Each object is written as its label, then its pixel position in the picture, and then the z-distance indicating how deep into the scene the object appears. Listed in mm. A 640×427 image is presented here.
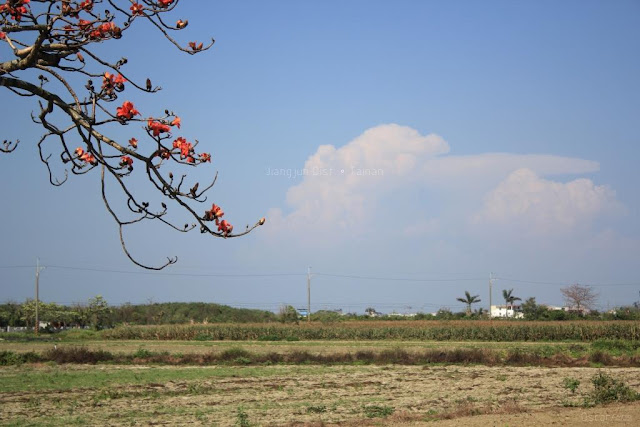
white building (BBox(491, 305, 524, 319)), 112506
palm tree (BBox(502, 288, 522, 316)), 118250
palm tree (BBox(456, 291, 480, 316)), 115250
